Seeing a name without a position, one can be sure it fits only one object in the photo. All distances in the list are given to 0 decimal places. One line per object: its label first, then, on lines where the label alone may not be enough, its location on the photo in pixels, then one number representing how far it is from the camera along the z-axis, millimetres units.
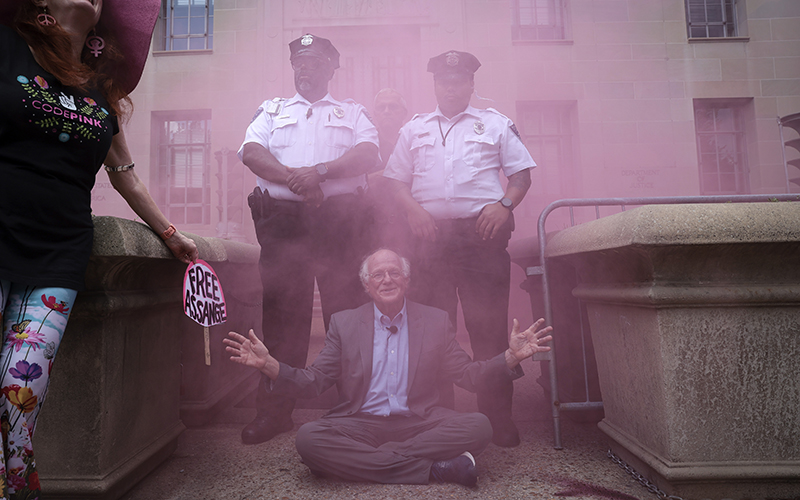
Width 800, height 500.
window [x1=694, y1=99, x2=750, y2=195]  6211
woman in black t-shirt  1155
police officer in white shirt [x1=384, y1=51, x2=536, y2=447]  2385
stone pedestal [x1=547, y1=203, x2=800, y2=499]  1563
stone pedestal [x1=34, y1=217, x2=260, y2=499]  1588
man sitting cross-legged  1786
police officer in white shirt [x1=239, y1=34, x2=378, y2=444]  2391
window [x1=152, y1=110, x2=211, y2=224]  6184
